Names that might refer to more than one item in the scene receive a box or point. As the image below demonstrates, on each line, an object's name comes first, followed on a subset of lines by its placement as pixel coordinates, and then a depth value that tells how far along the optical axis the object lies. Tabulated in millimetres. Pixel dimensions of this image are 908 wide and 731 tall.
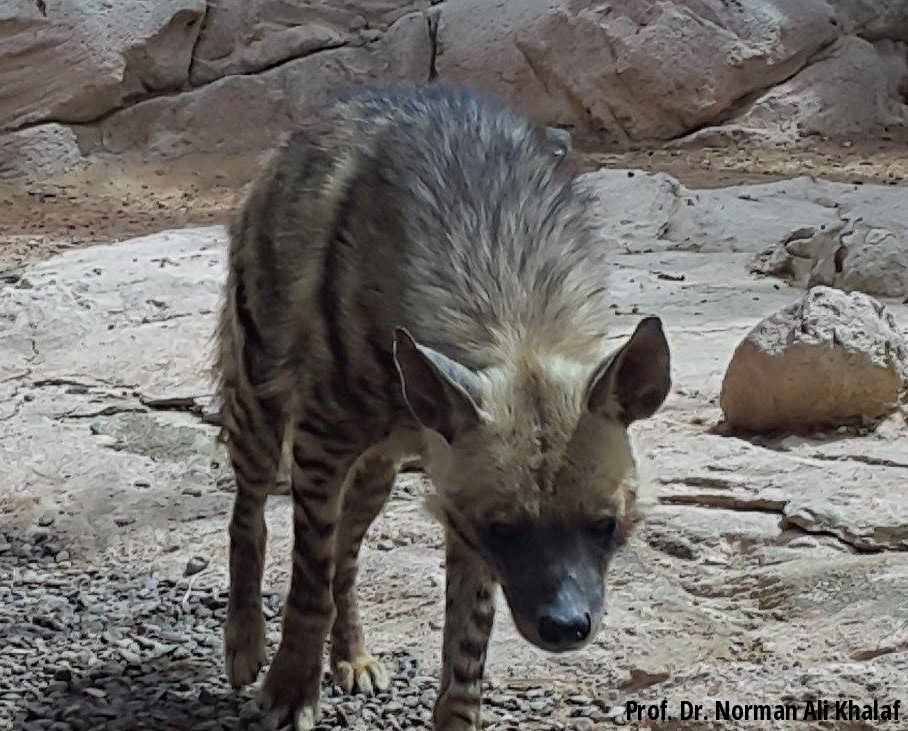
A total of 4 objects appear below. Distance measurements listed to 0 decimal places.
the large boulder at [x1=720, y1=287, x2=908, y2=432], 9648
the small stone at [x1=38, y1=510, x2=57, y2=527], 9312
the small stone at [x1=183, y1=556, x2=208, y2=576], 8609
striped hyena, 5516
